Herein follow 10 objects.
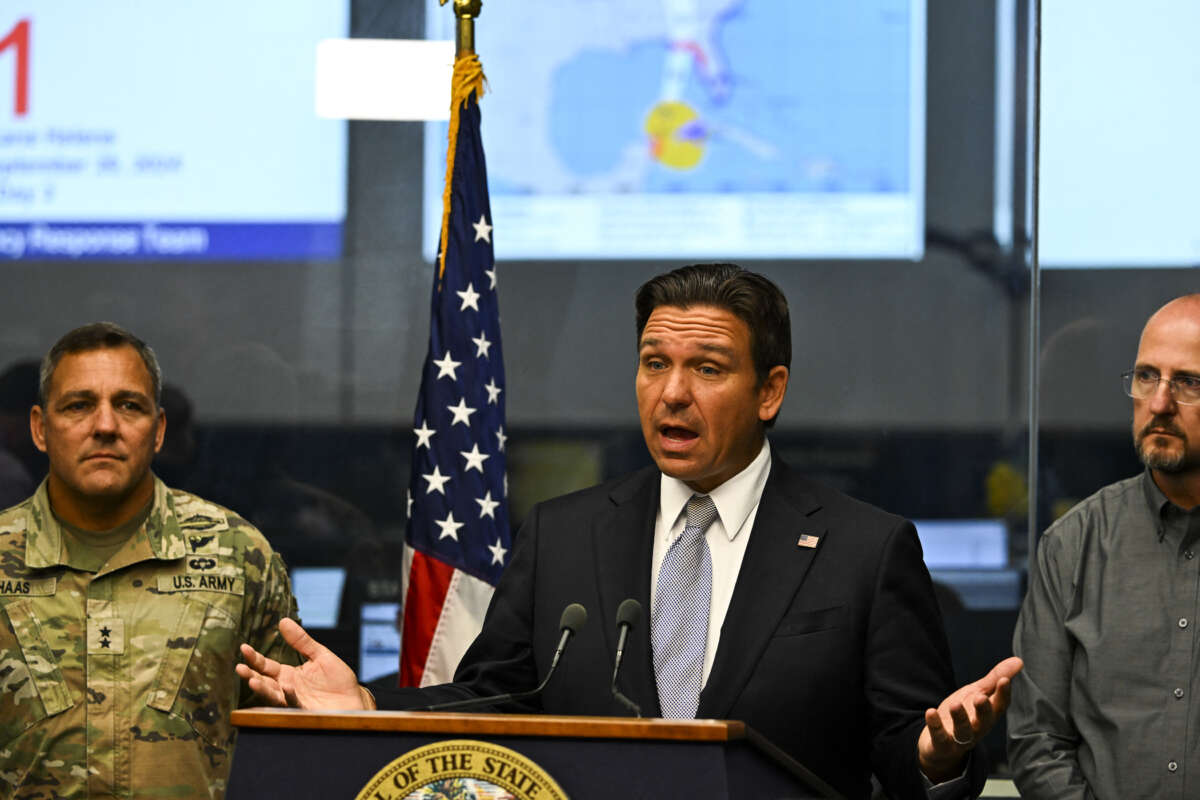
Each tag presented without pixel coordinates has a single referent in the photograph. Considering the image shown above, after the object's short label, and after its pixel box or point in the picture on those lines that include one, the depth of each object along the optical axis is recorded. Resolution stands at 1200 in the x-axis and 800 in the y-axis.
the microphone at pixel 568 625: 4.75
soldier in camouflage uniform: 6.82
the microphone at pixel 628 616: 4.77
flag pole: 8.61
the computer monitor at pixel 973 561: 9.64
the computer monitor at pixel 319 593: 9.80
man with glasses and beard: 6.22
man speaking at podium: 5.61
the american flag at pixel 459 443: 8.33
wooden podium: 4.13
